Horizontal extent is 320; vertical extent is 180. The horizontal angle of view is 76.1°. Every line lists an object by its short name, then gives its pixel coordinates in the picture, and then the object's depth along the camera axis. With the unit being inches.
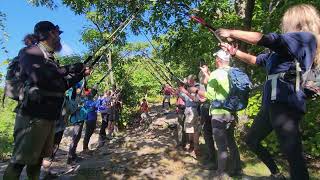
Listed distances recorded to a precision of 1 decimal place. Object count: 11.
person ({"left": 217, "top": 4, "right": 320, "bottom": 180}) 75.0
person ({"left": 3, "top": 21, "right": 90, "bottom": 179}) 88.0
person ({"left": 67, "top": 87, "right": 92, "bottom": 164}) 158.6
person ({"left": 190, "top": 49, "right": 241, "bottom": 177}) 115.5
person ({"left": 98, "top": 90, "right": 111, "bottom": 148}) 236.4
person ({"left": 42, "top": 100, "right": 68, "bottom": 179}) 123.5
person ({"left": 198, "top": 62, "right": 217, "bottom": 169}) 141.0
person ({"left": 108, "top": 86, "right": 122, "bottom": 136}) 280.3
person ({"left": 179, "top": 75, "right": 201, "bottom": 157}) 158.7
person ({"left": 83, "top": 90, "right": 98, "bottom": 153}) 172.6
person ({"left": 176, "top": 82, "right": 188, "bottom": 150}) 178.8
